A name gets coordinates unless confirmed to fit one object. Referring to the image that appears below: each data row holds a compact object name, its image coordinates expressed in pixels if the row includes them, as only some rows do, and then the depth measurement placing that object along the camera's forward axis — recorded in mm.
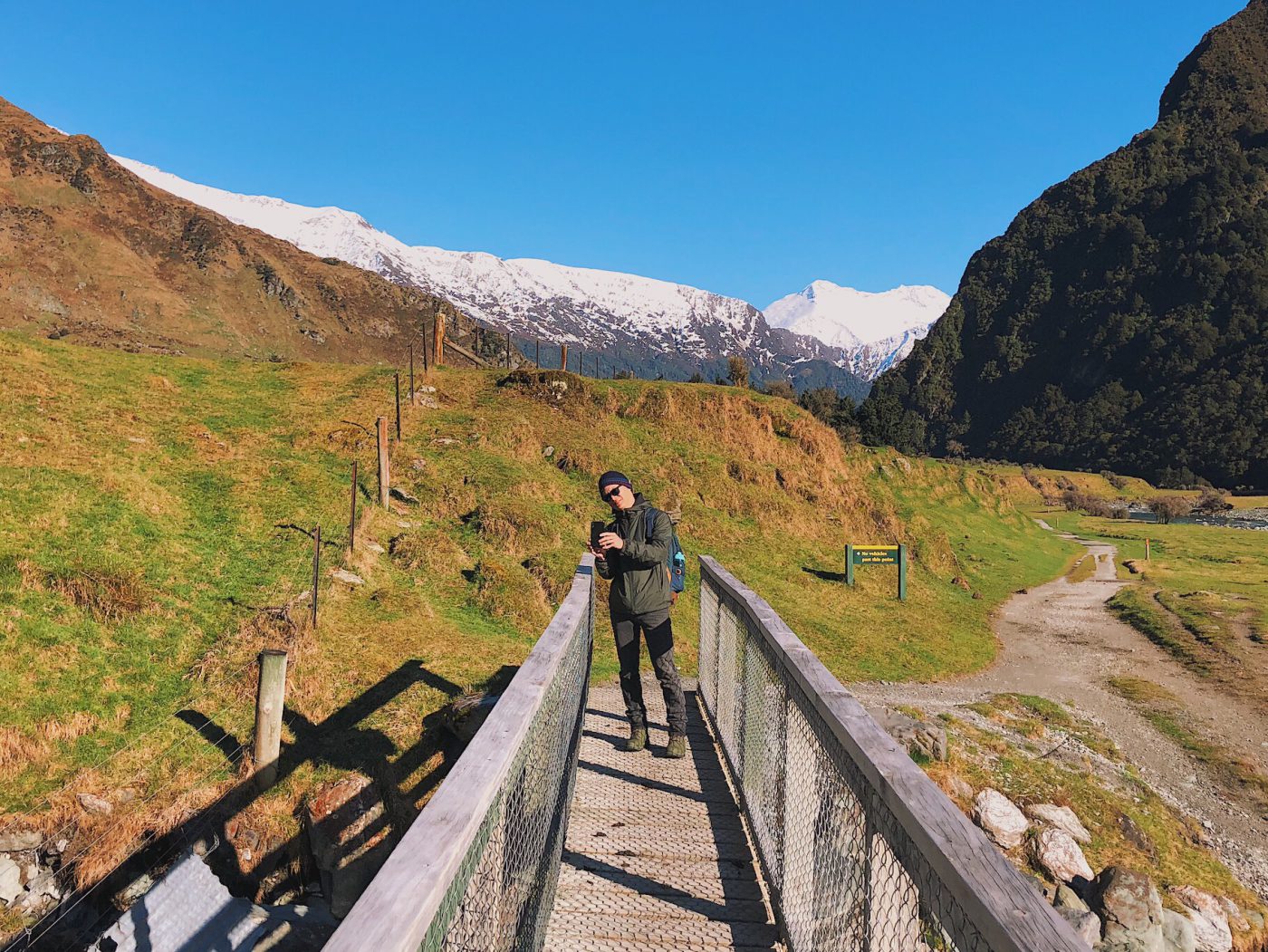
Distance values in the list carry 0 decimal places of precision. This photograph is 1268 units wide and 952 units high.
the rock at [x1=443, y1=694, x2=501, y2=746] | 8461
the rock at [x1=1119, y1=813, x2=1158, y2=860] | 11055
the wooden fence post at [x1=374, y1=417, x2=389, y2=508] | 15227
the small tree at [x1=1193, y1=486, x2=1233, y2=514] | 92812
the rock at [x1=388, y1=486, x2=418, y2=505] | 16953
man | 5492
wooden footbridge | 1719
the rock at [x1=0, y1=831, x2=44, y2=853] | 6812
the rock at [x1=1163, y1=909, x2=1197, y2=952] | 9234
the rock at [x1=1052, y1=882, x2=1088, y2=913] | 9117
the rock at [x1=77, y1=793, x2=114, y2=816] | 7348
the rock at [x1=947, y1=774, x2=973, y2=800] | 10648
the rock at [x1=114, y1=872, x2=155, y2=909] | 6918
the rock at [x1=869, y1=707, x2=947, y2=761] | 11008
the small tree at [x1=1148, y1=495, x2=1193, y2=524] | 82000
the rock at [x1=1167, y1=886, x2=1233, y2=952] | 9609
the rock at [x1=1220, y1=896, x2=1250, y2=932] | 10102
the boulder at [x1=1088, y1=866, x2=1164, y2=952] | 8906
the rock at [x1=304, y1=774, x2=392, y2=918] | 6992
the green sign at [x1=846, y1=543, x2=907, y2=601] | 22641
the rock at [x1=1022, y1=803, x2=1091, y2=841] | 10711
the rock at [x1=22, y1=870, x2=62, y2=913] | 6684
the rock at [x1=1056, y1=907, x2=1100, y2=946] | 8586
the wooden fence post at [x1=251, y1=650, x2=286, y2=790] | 7840
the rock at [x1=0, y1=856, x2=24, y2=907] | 6637
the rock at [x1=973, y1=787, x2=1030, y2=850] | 10250
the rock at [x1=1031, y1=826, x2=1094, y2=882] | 9742
